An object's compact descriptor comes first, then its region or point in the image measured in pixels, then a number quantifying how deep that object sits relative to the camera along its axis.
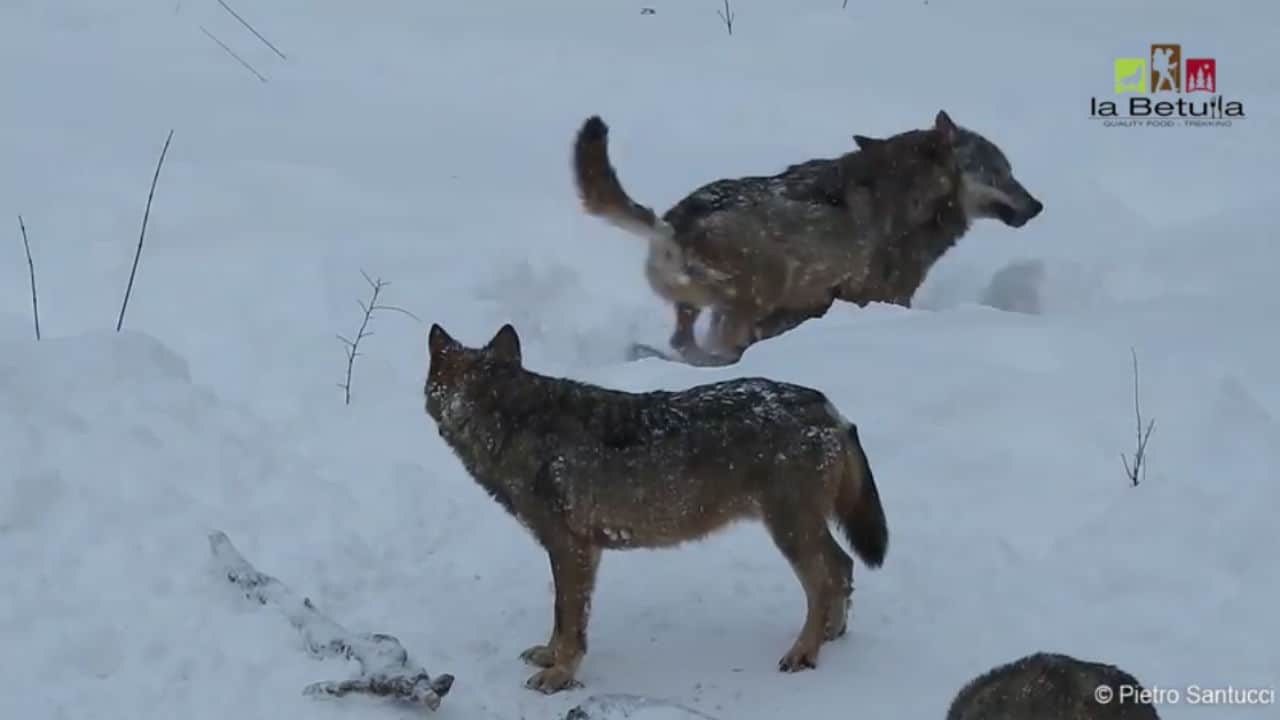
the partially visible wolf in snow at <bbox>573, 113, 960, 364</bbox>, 20.50
